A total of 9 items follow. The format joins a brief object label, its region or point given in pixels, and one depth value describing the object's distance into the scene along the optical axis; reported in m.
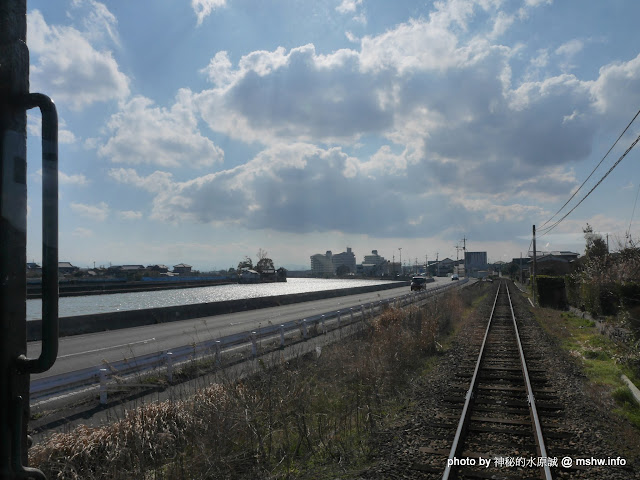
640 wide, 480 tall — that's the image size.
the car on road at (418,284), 65.64
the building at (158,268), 116.53
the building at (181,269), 142.75
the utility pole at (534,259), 40.67
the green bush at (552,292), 37.34
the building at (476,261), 188.88
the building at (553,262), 79.68
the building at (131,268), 105.11
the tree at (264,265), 145.74
